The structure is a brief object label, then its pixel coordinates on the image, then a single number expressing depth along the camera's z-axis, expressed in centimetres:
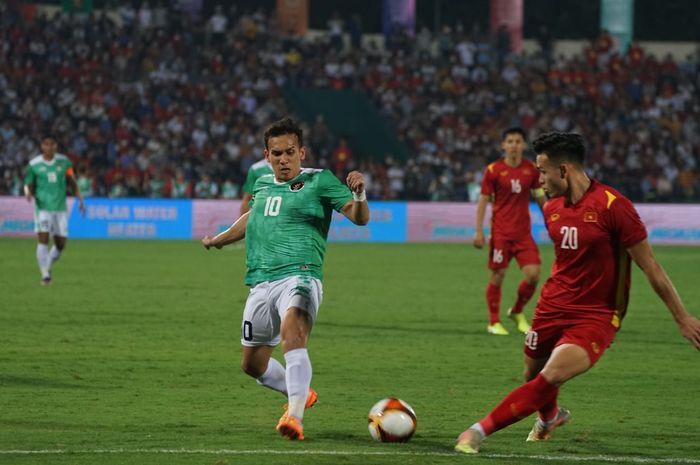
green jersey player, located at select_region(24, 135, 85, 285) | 3887
